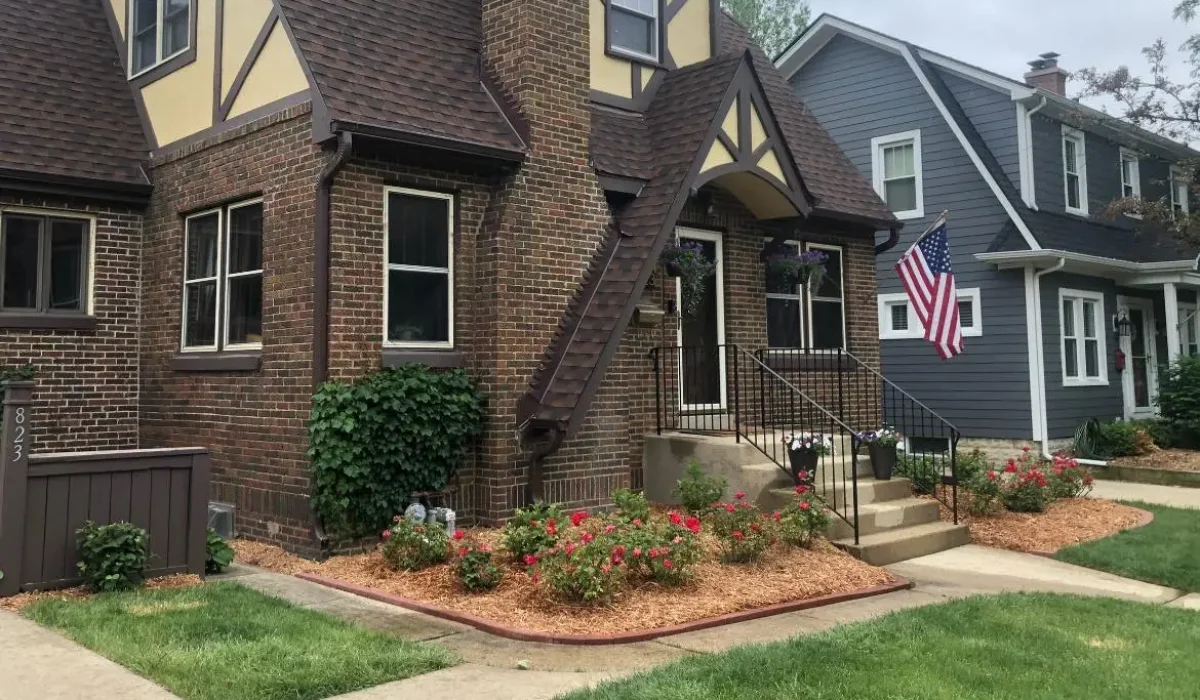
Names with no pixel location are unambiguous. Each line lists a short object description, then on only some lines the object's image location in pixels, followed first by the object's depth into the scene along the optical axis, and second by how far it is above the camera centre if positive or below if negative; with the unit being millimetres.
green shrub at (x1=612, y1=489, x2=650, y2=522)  8297 -921
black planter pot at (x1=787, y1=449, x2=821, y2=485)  9383 -608
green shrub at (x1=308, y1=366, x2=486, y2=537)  7938 -338
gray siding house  16578 +3136
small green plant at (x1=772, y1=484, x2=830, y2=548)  8055 -1036
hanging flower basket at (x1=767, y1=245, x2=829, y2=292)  12023 +1696
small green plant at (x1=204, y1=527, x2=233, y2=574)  7762 -1244
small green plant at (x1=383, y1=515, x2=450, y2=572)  7543 -1145
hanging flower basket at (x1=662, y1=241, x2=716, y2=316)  10484 +1481
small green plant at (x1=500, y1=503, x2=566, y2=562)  7224 -1012
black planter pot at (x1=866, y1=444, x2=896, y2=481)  10070 -639
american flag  11367 +1344
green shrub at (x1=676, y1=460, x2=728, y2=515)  9125 -877
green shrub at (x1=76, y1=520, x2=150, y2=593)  6848 -1100
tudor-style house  8594 +1926
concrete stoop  8820 -935
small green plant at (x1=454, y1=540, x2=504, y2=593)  6938 -1232
